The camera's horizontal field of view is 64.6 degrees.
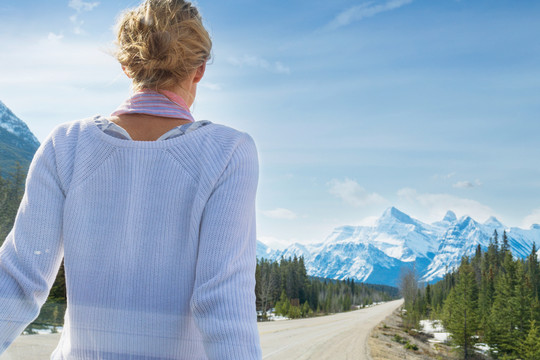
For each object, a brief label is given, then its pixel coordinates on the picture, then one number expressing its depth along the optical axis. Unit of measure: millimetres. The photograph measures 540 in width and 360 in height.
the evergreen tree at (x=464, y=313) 20492
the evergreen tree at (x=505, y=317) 18969
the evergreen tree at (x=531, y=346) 17583
